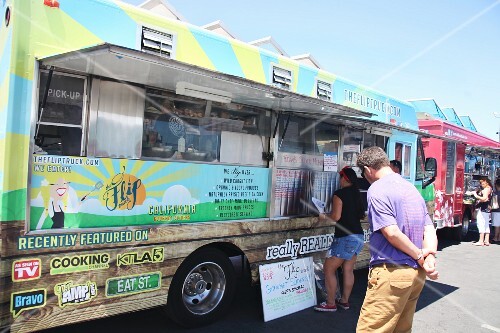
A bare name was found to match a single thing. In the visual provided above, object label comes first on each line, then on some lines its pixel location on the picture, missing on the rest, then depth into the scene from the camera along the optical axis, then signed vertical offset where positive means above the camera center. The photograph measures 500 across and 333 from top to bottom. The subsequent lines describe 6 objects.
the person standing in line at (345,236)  4.73 -0.70
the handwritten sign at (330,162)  5.66 +0.20
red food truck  9.83 +0.28
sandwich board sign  4.45 -1.32
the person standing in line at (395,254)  2.76 -0.52
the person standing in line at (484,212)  10.63 -0.74
